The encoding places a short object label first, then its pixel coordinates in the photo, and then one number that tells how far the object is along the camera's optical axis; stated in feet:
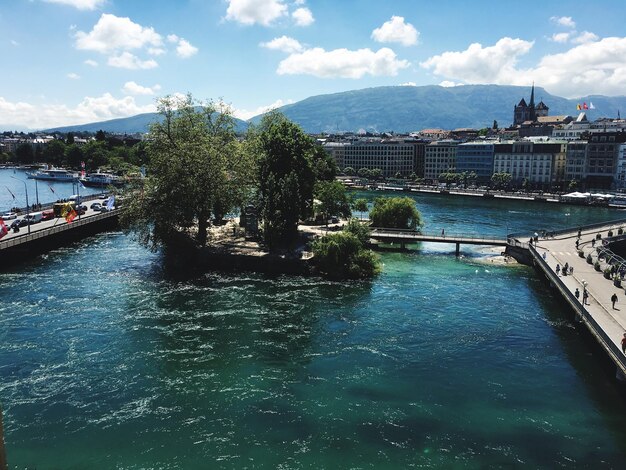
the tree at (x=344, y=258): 211.82
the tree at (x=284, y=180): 232.73
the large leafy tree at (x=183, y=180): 219.00
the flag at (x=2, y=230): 211.43
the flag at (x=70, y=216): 259.80
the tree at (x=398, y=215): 300.61
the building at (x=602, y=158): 595.06
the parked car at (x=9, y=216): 291.07
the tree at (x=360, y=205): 351.30
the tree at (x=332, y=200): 307.17
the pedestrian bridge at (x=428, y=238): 265.58
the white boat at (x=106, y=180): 639.48
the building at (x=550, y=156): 647.97
